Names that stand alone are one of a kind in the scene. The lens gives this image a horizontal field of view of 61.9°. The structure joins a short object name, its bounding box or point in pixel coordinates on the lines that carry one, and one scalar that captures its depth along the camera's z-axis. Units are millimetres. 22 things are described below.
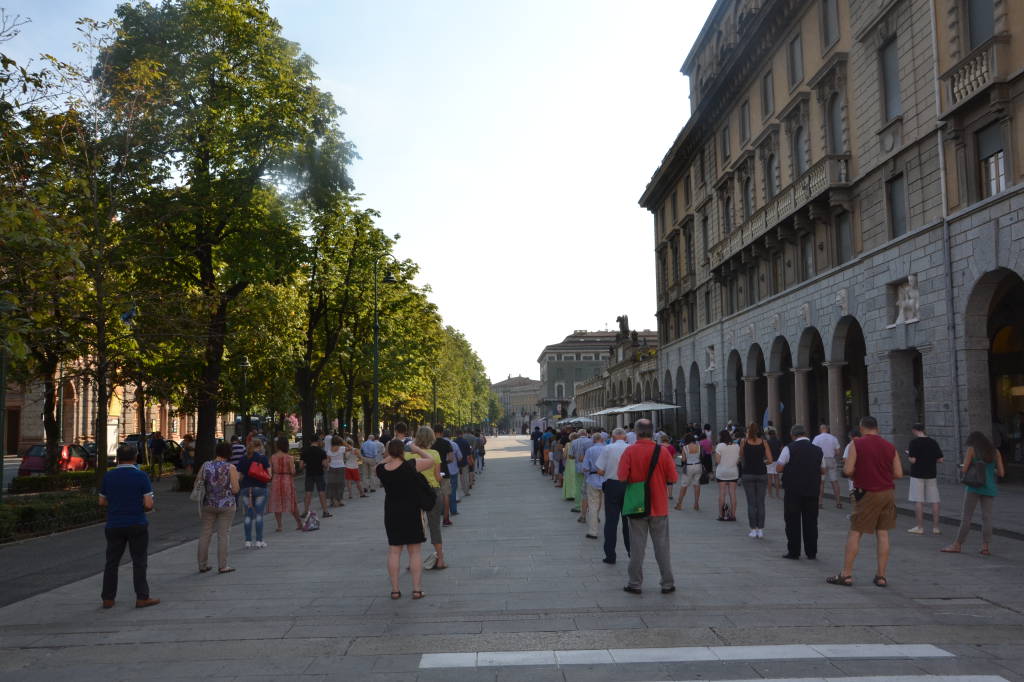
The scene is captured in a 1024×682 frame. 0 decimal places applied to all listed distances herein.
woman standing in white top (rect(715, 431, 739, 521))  15406
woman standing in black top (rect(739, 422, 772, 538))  13344
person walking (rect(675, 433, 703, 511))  18047
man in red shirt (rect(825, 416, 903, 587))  9023
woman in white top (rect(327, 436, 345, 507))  20047
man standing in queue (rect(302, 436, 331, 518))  17562
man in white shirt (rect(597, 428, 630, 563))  10992
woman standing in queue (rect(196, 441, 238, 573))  11078
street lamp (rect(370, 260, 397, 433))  32862
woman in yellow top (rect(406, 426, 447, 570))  10766
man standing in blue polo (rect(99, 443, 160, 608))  9070
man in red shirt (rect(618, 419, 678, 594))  8812
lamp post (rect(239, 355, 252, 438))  31391
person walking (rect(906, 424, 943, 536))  13219
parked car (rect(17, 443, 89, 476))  32594
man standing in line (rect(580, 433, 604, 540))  13531
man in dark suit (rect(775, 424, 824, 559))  10812
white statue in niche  22062
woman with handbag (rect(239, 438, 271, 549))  13438
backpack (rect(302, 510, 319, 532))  15945
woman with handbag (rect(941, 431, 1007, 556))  10992
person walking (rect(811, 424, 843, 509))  16469
